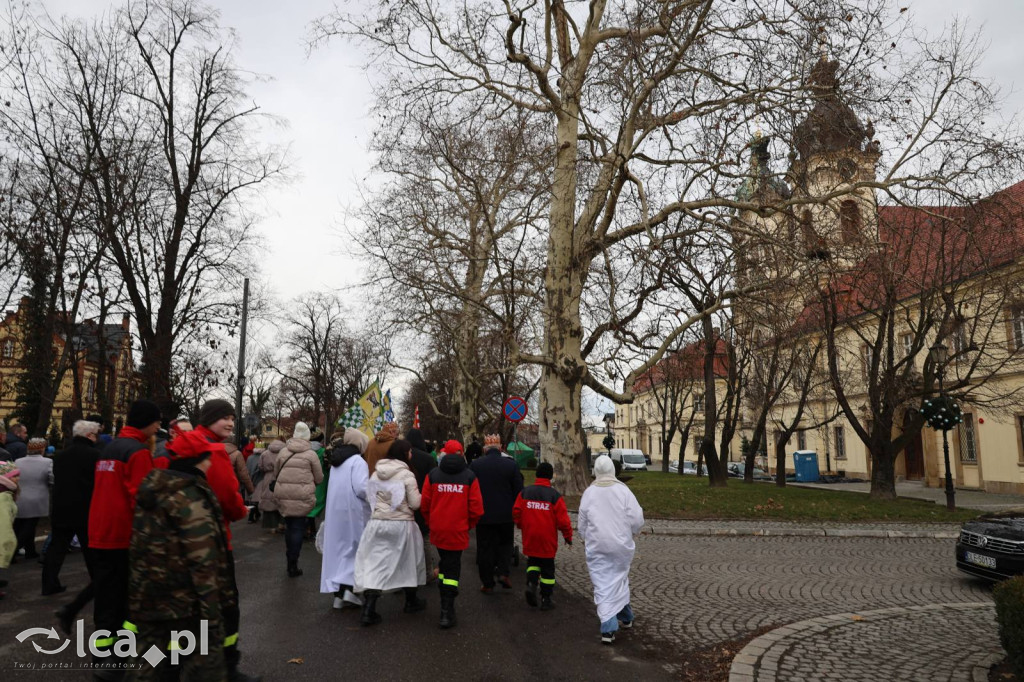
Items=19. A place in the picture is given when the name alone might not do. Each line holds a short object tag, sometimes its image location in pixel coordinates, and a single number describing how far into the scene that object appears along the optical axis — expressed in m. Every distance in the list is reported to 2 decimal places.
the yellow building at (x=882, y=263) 14.84
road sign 19.23
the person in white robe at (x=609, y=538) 6.57
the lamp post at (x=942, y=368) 19.94
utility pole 24.06
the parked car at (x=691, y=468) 55.59
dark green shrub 4.71
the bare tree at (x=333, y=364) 46.69
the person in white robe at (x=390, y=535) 7.07
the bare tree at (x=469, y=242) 18.44
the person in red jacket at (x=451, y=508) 7.21
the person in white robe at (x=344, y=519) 7.76
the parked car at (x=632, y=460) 60.56
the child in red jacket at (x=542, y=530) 7.81
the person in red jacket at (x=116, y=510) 5.39
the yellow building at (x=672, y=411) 30.75
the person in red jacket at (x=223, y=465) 4.43
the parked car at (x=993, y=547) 9.09
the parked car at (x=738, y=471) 50.62
